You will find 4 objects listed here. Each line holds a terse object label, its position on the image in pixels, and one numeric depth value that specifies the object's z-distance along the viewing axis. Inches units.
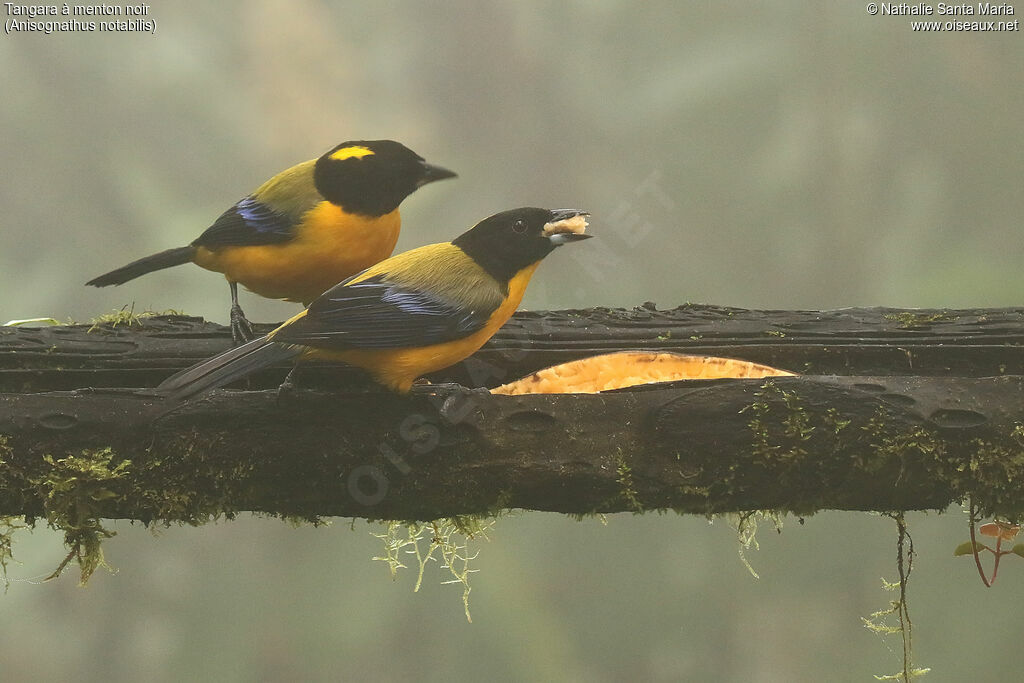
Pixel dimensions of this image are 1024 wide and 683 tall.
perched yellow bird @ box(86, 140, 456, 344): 187.6
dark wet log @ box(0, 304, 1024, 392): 177.6
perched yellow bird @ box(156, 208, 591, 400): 152.8
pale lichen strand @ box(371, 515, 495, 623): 172.9
